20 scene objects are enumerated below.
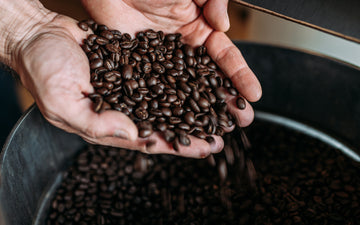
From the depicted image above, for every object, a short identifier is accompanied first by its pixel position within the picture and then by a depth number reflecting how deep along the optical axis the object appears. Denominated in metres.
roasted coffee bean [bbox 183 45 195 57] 0.42
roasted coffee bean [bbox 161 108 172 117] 0.38
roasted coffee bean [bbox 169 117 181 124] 0.38
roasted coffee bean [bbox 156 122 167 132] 0.37
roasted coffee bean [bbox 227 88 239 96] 0.41
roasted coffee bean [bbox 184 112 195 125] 0.38
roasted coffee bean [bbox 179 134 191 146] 0.36
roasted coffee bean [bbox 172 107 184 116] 0.39
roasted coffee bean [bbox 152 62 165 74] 0.41
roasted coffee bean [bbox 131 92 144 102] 0.38
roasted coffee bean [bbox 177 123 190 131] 0.38
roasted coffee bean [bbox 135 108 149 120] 0.37
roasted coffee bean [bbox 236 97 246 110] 0.40
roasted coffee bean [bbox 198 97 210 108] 0.39
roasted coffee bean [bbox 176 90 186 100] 0.39
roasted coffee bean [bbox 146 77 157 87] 0.40
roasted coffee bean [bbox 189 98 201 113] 0.39
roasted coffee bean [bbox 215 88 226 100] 0.40
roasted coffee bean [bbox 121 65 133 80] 0.39
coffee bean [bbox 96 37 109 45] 0.41
